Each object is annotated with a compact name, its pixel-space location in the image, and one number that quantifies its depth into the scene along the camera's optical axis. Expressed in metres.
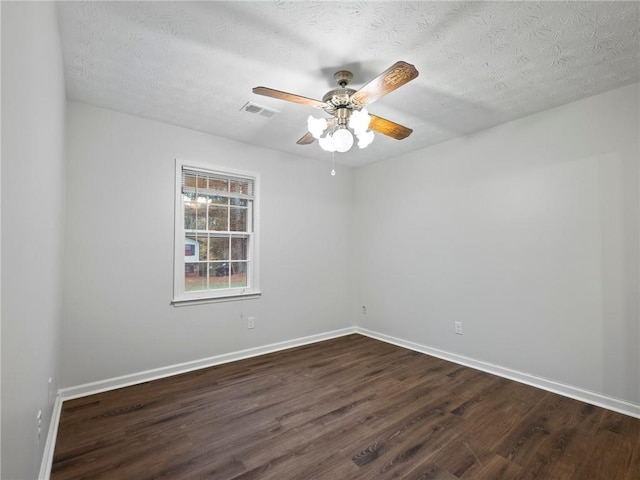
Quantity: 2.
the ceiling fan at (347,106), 1.89
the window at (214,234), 3.33
